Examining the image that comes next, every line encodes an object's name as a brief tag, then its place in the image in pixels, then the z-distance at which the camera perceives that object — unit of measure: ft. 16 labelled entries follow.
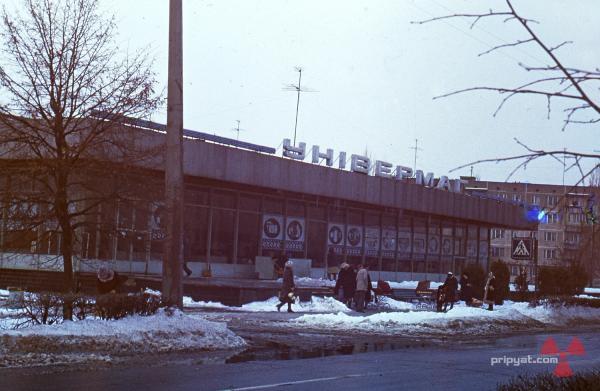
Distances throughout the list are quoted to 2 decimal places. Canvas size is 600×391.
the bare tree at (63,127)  57.21
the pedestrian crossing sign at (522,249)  92.23
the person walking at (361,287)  99.76
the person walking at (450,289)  100.62
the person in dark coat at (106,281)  65.57
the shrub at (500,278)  114.01
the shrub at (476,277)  120.06
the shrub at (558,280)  119.85
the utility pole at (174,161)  58.54
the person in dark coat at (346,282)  102.53
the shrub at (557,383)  24.40
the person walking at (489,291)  106.73
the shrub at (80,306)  51.39
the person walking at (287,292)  96.06
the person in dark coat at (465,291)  112.06
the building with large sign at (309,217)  130.93
